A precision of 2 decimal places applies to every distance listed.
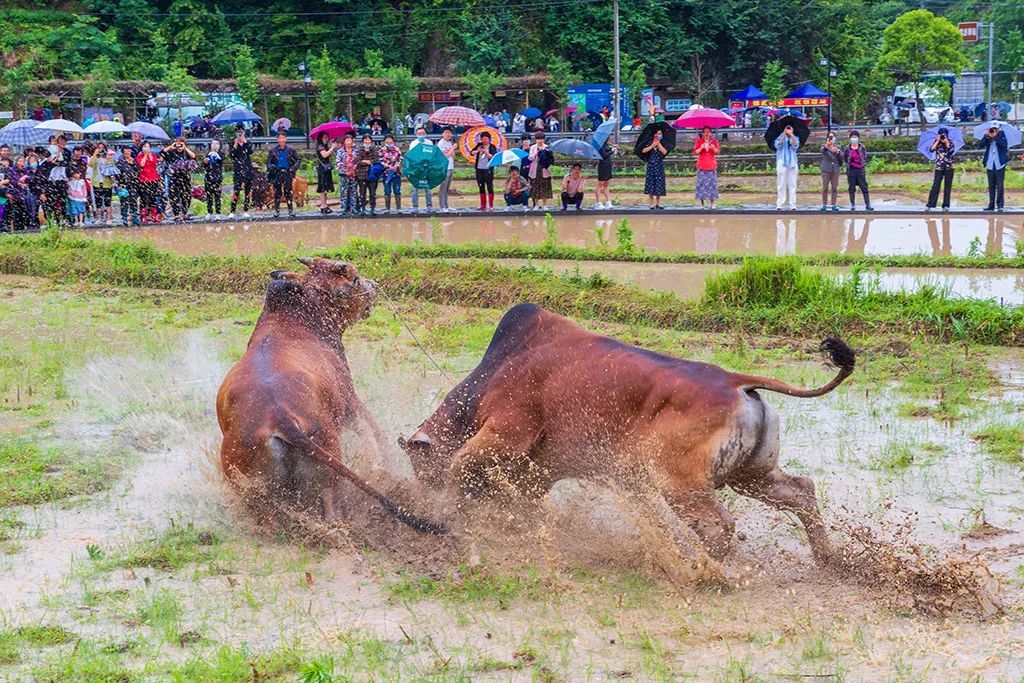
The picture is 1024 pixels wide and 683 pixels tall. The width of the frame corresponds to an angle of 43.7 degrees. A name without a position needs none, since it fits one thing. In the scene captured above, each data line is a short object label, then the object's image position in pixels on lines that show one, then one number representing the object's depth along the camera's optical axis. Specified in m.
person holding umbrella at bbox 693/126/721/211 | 21.03
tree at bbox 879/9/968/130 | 39.66
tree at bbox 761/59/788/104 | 40.66
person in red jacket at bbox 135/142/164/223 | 20.86
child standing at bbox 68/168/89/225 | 20.86
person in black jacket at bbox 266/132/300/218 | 21.53
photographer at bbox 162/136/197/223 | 21.12
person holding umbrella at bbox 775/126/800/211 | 20.70
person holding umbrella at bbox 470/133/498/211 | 22.52
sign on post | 43.11
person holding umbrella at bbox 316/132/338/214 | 22.14
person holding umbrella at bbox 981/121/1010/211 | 19.80
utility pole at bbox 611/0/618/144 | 30.07
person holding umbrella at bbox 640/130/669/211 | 21.23
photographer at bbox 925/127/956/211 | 20.22
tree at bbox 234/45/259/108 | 36.66
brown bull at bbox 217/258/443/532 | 6.18
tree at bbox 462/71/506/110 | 38.31
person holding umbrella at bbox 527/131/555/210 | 21.56
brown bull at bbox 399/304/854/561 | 5.36
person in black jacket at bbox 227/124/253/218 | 21.17
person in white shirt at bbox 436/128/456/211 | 22.42
